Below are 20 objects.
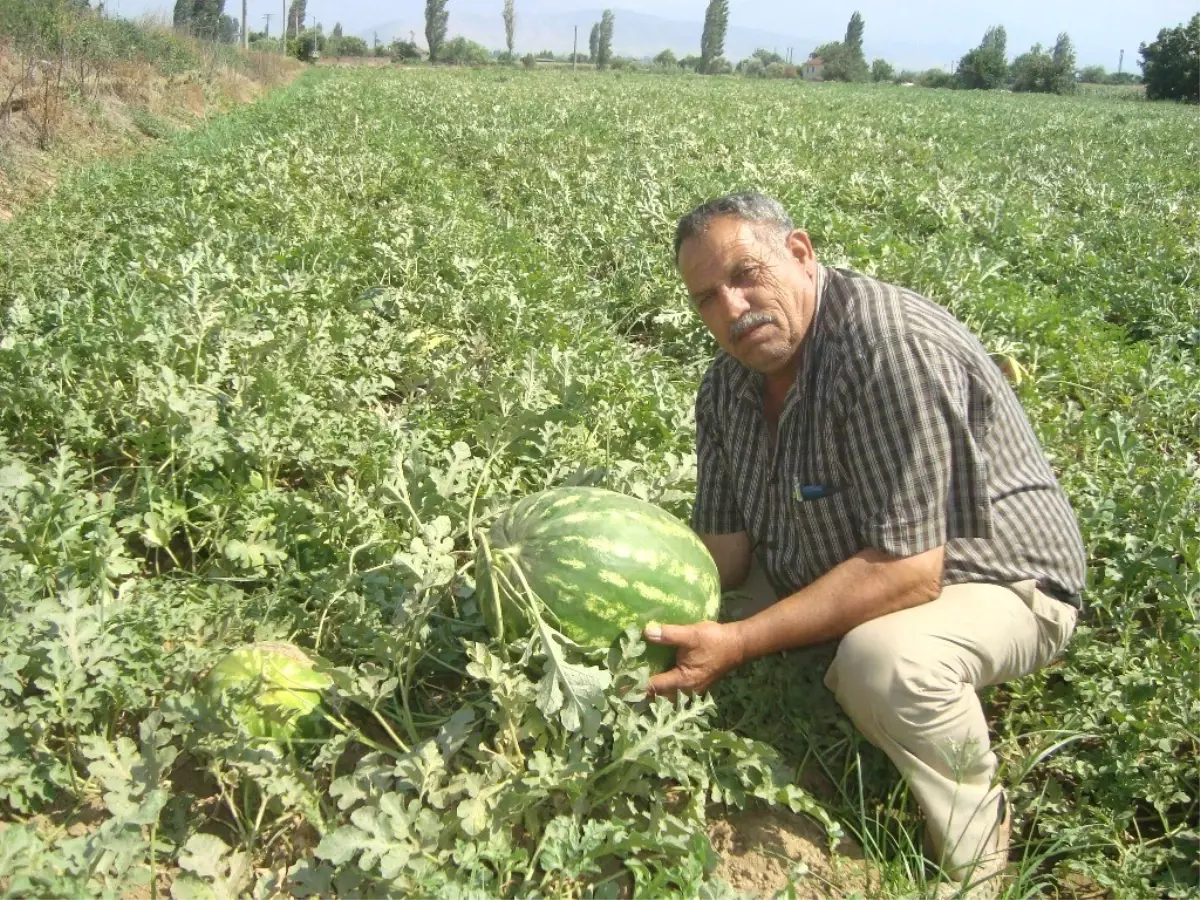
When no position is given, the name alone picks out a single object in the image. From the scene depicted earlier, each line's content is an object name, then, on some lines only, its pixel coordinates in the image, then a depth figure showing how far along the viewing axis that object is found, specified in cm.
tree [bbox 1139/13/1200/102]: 5866
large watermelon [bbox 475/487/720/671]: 260
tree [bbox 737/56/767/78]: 10076
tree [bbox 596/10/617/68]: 11275
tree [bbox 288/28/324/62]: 7019
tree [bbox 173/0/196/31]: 5700
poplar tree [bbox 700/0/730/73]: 12712
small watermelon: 271
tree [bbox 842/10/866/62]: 10987
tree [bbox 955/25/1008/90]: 8375
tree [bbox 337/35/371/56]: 10144
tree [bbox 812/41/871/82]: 9450
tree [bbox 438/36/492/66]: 8681
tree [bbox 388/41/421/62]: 8868
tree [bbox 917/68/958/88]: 8719
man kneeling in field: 254
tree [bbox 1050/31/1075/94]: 7712
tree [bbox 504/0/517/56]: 11044
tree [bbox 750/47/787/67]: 13740
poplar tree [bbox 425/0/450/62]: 10344
